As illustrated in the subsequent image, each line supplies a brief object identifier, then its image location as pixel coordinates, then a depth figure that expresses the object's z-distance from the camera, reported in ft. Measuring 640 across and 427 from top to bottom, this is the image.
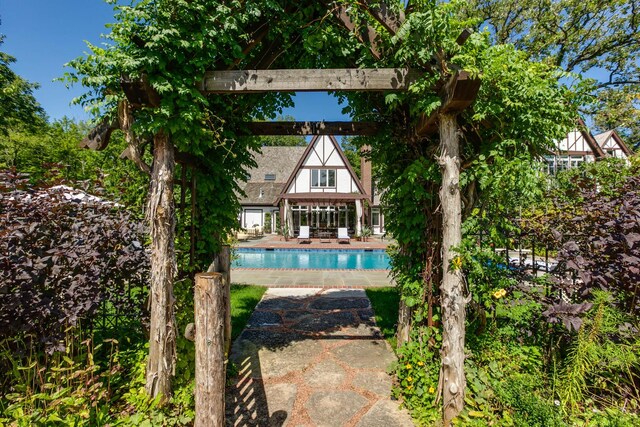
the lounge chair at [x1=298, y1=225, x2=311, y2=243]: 67.51
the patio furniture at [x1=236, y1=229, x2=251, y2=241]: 69.61
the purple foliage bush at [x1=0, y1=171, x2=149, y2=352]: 8.30
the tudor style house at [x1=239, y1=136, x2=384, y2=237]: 71.72
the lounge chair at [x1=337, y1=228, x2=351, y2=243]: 65.62
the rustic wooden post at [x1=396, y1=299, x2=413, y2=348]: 12.68
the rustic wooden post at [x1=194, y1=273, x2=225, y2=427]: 7.74
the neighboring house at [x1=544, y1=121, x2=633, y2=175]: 68.54
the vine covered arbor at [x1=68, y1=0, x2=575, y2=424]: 8.50
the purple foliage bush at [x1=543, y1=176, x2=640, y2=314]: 9.16
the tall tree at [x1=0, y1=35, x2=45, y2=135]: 44.91
